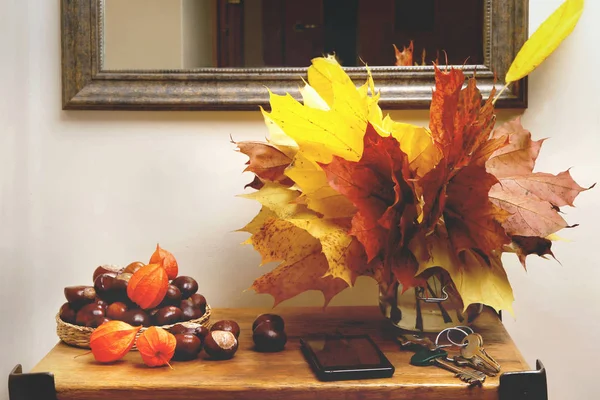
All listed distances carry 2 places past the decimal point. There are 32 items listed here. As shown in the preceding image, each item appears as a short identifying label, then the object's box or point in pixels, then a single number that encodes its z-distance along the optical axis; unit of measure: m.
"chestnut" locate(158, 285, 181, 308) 1.01
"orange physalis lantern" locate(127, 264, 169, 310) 0.96
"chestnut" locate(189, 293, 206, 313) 1.04
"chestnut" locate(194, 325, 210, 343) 0.96
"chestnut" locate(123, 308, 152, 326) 0.96
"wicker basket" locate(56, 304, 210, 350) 0.97
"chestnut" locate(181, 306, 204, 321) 1.00
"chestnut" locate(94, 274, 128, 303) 1.00
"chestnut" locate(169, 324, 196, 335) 0.95
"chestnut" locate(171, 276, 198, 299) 1.05
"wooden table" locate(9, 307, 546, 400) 0.84
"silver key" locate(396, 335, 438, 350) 0.96
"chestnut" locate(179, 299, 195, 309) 1.02
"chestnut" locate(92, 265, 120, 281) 1.05
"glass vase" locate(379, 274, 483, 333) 0.98
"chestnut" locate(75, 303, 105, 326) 0.97
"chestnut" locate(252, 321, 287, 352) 0.97
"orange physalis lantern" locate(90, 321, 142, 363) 0.90
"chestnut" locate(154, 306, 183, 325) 0.98
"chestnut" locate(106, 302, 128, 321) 0.97
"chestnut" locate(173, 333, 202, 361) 0.93
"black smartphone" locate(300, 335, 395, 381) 0.86
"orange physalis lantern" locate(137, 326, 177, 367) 0.89
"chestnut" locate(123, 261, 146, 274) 1.05
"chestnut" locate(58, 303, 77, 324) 1.00
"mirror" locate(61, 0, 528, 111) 1.21
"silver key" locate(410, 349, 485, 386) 0.86
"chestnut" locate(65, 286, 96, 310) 1.00
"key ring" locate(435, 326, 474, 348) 0.95
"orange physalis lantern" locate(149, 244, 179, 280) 1.05
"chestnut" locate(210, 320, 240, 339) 0.99
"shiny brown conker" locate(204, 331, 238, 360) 0.93
